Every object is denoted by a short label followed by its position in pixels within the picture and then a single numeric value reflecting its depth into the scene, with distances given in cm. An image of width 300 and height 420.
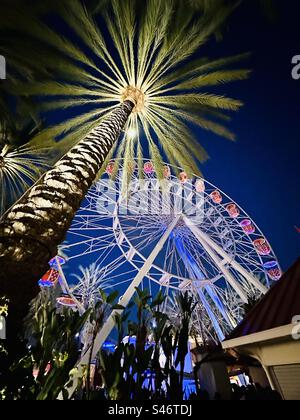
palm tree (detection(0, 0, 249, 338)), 252
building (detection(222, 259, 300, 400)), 314
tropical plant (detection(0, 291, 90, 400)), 231
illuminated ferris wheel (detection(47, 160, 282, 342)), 1711
